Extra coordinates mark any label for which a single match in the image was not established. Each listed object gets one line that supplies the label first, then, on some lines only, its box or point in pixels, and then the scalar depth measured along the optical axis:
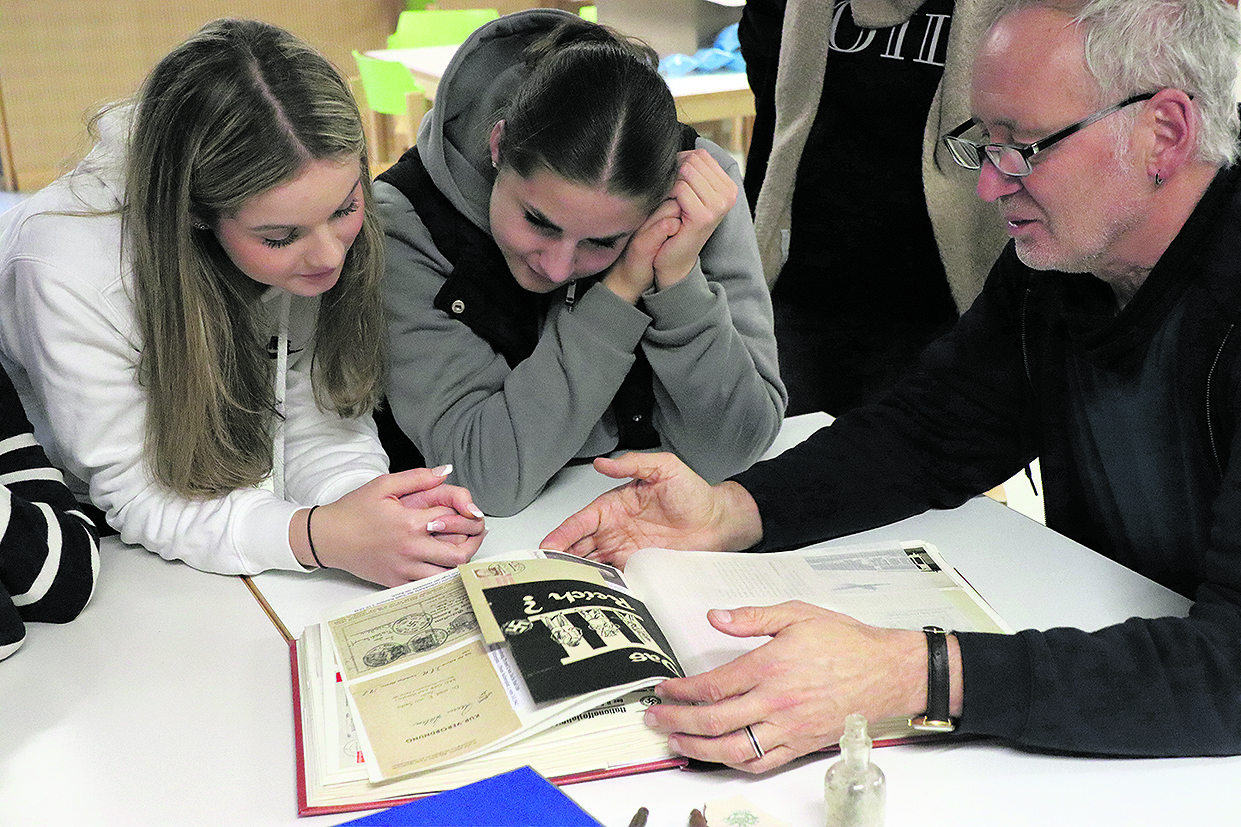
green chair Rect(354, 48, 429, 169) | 4.92
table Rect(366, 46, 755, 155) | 3.96
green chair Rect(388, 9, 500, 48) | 5.73
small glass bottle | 0.84
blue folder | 0.85
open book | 0.93
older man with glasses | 0.96
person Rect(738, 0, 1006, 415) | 1.93
